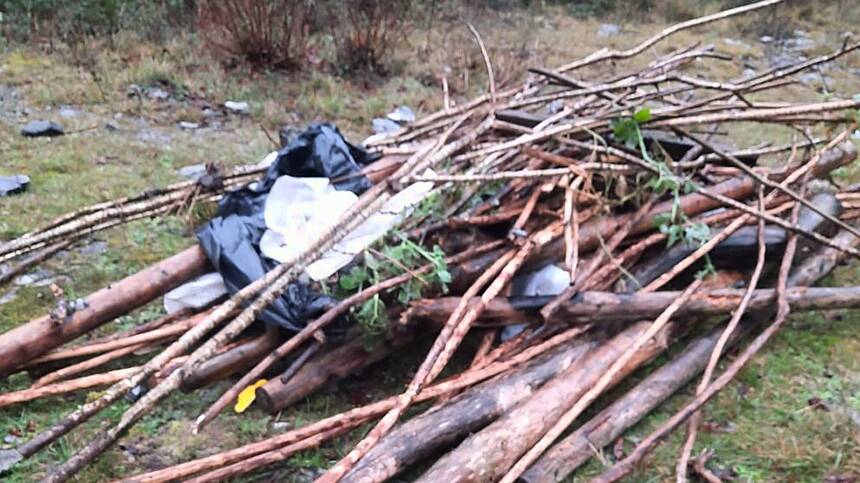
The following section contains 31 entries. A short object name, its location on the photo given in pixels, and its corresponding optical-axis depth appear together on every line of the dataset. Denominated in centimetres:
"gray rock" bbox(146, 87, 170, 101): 603
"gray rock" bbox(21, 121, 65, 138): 499
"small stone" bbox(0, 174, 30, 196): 401
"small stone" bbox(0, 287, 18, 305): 307
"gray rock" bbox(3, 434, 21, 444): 233
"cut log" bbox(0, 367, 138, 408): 243
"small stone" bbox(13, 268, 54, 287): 320
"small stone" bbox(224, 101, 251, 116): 594
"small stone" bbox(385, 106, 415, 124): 590
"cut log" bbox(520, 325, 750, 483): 214
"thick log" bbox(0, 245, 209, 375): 253
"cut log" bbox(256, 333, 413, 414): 244
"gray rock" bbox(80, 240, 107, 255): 348
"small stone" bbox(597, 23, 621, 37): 923
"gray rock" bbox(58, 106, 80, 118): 552
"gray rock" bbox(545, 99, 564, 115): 390
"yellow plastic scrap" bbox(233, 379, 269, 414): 246
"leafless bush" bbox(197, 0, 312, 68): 651
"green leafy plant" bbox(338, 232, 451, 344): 250
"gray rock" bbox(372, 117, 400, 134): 569
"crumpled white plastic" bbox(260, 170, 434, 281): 272
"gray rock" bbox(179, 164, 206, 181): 452
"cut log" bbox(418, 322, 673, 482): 203
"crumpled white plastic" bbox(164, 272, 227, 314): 283
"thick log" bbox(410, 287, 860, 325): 252
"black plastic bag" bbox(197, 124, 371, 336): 256
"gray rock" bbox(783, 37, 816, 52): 900
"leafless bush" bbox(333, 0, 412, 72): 694
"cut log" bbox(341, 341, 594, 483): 205
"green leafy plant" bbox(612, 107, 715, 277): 284
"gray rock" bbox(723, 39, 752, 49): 884
